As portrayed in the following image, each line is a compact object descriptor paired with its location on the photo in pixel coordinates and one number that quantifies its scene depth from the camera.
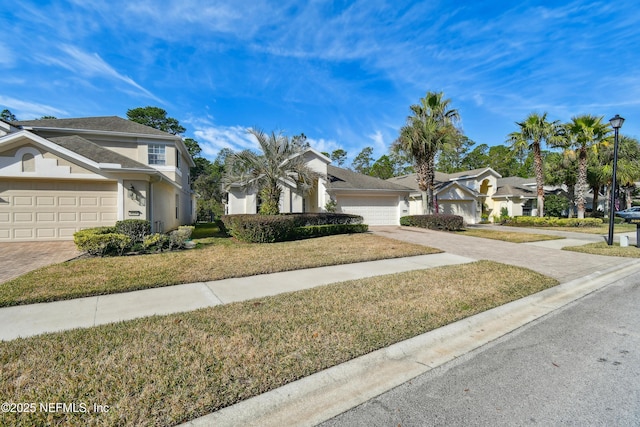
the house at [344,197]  18.67
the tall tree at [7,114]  37.14
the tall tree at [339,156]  52.19
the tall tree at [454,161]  51.75
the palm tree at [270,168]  13.41
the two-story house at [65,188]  10.80
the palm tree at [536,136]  21.95
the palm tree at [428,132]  19.22
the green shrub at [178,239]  9.73
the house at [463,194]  24.14
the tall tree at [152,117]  41.81
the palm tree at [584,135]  21.41
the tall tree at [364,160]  52.97
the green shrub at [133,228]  10.09
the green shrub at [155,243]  9.36
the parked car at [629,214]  29.06
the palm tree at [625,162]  25.30
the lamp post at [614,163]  11.19
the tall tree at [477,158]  52.38
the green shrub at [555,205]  27.62
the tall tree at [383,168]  50.03
